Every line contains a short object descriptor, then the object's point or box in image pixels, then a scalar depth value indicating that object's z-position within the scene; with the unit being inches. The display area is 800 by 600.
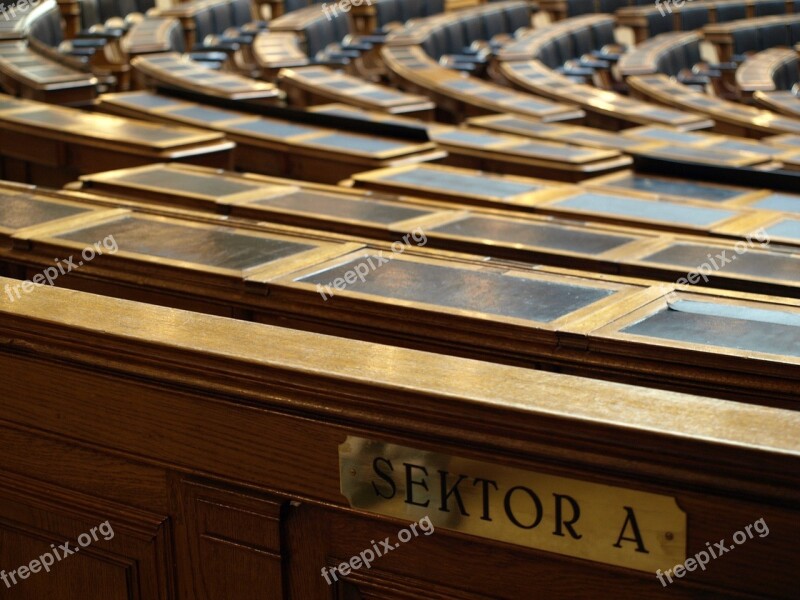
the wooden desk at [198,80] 200.1
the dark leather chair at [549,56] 314.0
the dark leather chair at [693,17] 411.8
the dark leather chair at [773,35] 379.9
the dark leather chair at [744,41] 366.3
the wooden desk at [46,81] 198.4
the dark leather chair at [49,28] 280.6
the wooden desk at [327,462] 41.6
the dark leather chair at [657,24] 403.2
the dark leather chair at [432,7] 408.5
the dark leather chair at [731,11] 419.5
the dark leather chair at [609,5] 445.1
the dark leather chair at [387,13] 373.1
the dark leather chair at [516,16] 384.5
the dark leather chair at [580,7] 431.8
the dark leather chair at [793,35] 388.2
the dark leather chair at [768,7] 430.3
